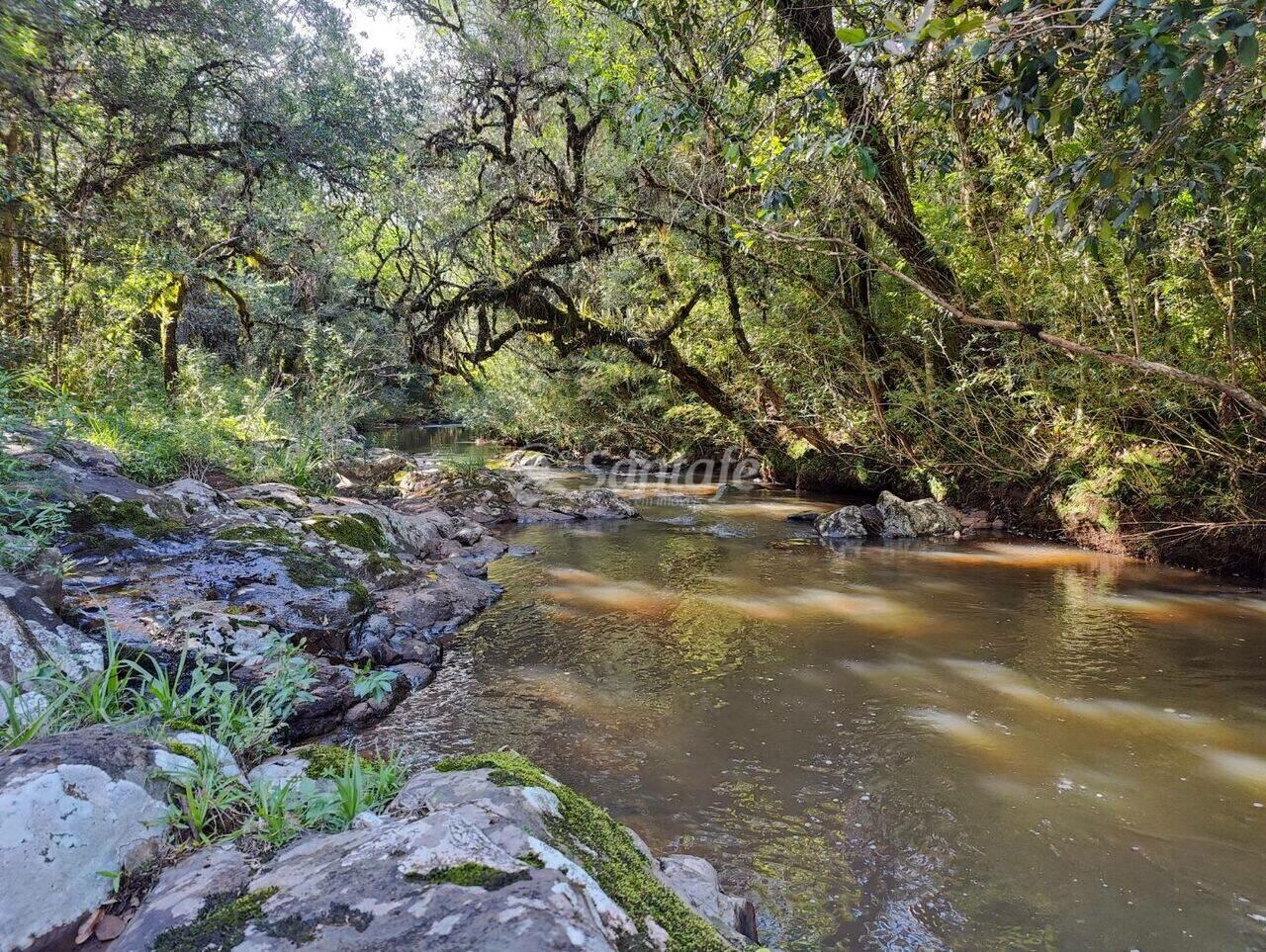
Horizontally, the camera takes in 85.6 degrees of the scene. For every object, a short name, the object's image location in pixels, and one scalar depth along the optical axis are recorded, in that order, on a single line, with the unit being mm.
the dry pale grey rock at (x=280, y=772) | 1957
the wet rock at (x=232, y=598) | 3918
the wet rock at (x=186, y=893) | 1299
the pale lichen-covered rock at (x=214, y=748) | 1948
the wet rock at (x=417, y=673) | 4652
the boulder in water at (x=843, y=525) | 9703
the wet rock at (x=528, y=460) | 18625
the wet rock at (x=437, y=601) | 5652
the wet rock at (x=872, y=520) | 9875
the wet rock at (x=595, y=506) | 11422
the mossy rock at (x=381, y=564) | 6027
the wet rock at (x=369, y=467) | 12219
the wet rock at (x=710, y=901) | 2078
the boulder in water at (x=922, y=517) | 9875
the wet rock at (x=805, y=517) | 10898
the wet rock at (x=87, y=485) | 4520
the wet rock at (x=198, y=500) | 5371
